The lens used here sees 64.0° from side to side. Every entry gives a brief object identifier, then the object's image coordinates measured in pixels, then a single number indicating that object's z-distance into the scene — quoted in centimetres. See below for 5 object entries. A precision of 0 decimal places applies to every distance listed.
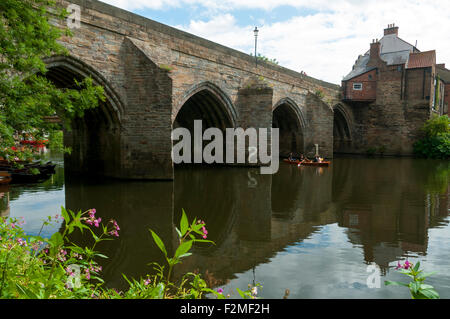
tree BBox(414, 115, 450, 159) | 2994
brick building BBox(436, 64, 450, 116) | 4575
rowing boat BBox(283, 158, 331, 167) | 2144
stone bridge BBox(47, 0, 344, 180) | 1239
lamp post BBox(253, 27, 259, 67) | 2308
